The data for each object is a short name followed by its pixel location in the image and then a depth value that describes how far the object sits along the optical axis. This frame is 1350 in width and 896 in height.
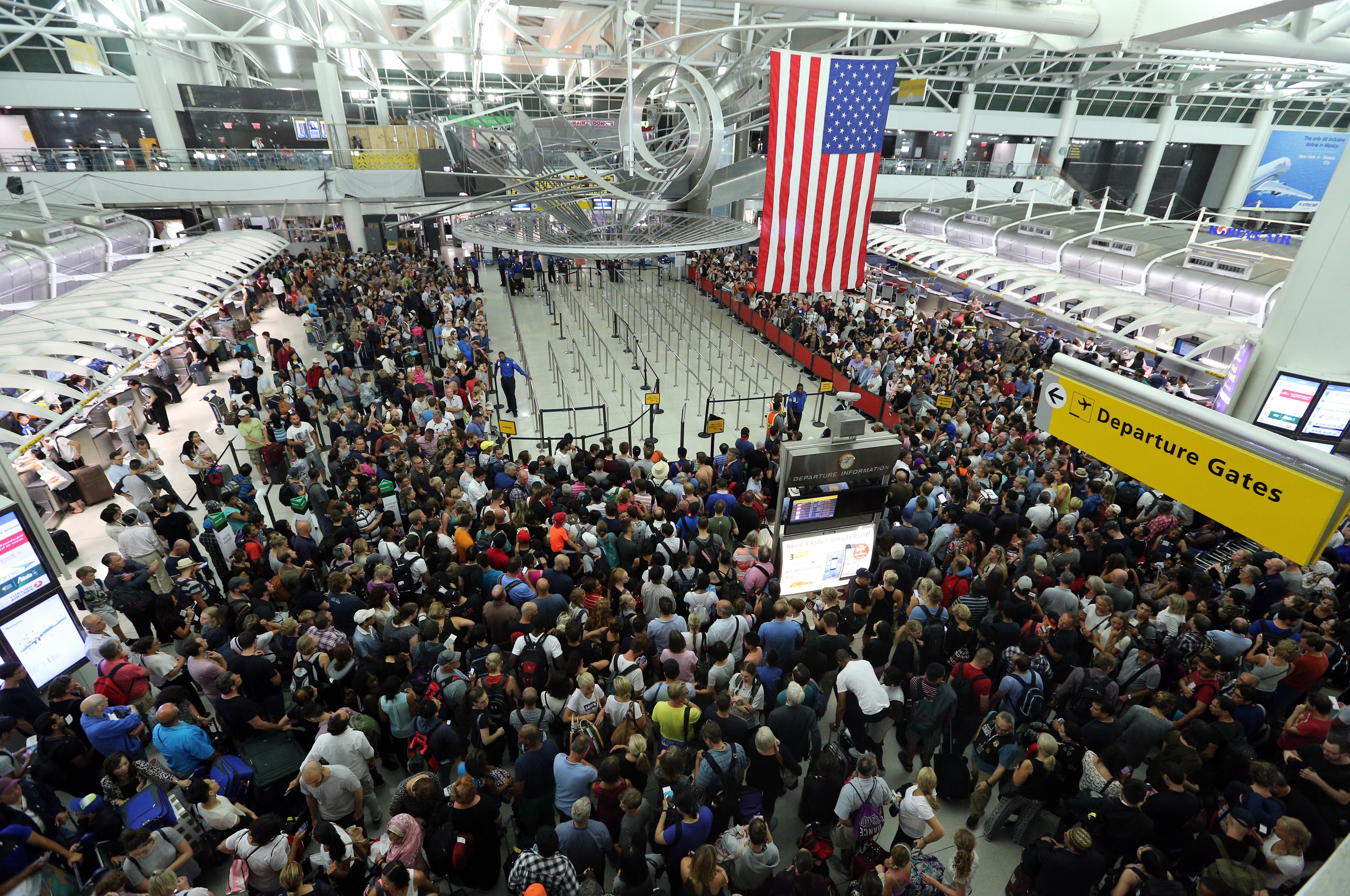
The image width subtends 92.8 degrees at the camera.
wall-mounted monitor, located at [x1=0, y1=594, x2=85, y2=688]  5.76
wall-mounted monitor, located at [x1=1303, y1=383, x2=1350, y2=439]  7.64
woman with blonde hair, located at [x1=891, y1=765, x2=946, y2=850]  4.10
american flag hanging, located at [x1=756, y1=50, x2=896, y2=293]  8.41
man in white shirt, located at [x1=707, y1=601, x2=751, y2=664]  5.57
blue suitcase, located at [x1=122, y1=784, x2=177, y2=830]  4.22
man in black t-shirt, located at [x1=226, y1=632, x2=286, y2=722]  5.19
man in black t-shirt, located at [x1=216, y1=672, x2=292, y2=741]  4.78
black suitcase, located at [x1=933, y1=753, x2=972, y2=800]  5.37
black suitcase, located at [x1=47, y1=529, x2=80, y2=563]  8.80
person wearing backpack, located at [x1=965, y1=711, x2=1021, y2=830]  4.80
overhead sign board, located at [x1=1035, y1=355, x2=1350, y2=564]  4.14
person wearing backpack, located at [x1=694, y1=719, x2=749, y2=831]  4.38
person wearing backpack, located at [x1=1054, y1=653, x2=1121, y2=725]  5.08
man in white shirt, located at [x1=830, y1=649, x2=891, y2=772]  5.12
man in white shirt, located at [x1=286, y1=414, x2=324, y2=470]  10.01
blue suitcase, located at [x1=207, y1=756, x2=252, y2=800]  4.66
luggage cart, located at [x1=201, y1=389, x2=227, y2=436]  12.73
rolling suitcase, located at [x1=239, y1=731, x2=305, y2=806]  4.84
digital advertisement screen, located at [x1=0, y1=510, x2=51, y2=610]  5.80
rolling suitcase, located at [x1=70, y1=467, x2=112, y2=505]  10.40
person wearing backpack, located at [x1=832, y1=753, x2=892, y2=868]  4.19
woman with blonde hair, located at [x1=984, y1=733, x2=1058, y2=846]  4.52
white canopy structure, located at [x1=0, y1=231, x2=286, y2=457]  8.89
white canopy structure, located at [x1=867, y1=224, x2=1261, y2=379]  12.73
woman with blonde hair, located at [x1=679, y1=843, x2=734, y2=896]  3.50
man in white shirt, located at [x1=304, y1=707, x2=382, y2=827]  4.42
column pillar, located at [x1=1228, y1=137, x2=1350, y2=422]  7.34
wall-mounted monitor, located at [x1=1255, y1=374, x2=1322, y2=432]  7.89
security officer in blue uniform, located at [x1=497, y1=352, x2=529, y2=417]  13.54
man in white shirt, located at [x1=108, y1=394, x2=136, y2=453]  11.96
